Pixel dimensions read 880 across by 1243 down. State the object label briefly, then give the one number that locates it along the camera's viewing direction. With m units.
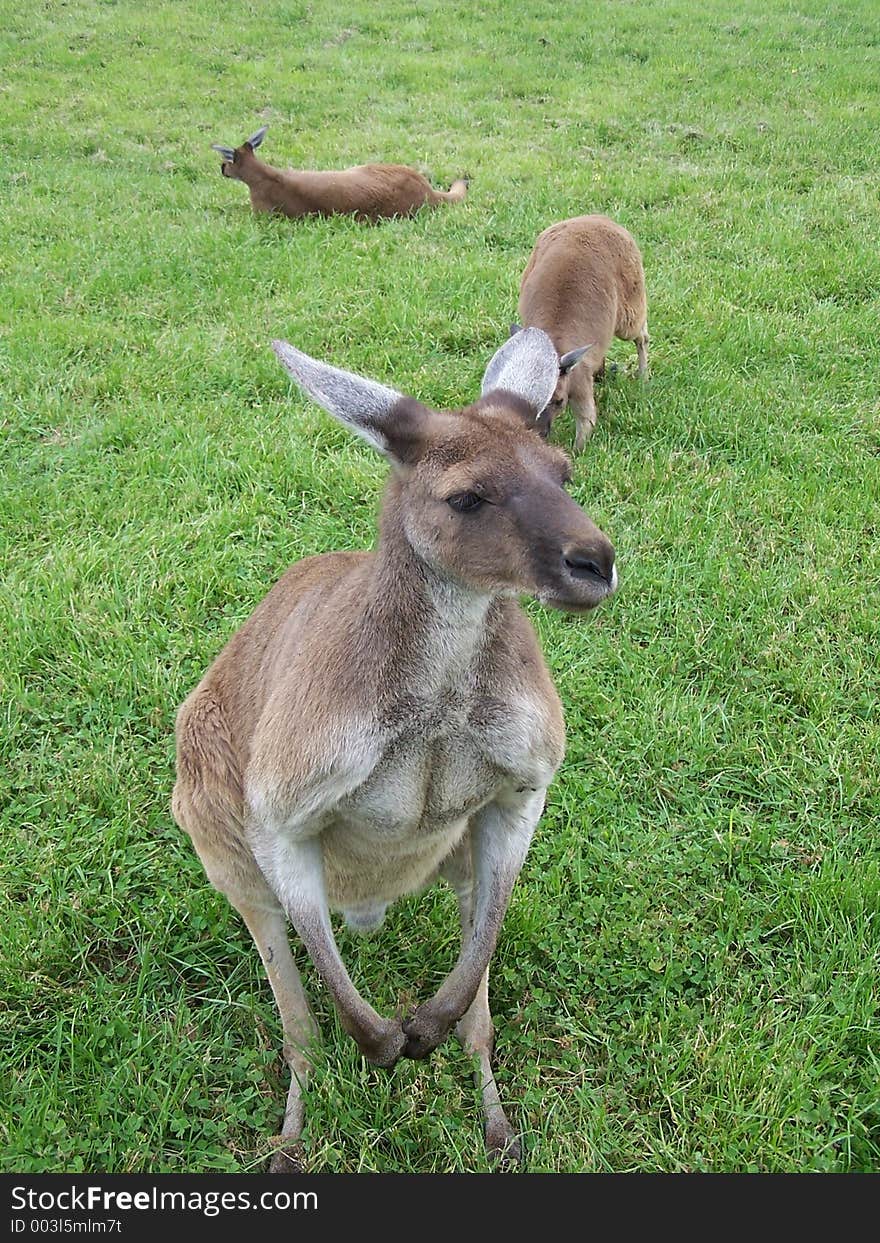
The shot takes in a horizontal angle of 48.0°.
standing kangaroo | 2.07
